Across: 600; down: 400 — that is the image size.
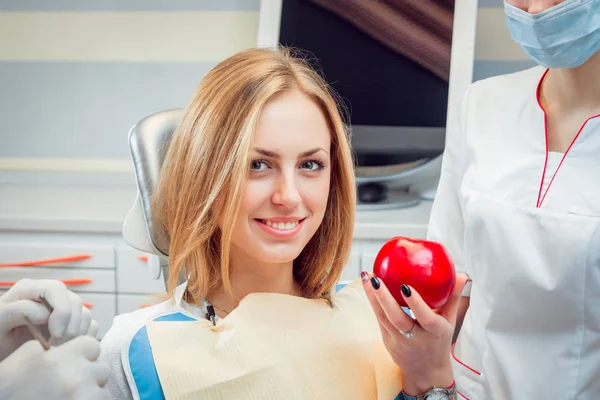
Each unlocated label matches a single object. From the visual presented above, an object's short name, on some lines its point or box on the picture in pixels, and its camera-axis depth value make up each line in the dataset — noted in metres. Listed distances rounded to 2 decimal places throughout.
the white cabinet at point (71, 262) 2.18
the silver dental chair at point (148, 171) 1.22
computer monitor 2.22
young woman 0.95
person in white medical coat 1.08
